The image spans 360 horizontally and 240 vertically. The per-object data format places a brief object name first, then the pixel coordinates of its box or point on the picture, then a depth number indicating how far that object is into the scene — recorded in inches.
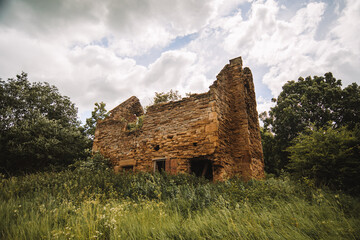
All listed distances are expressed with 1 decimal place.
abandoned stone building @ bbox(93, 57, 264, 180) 287.4
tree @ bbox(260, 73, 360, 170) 630.3
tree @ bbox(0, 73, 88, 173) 472.1
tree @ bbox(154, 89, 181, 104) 713.0
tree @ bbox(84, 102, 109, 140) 671.1
